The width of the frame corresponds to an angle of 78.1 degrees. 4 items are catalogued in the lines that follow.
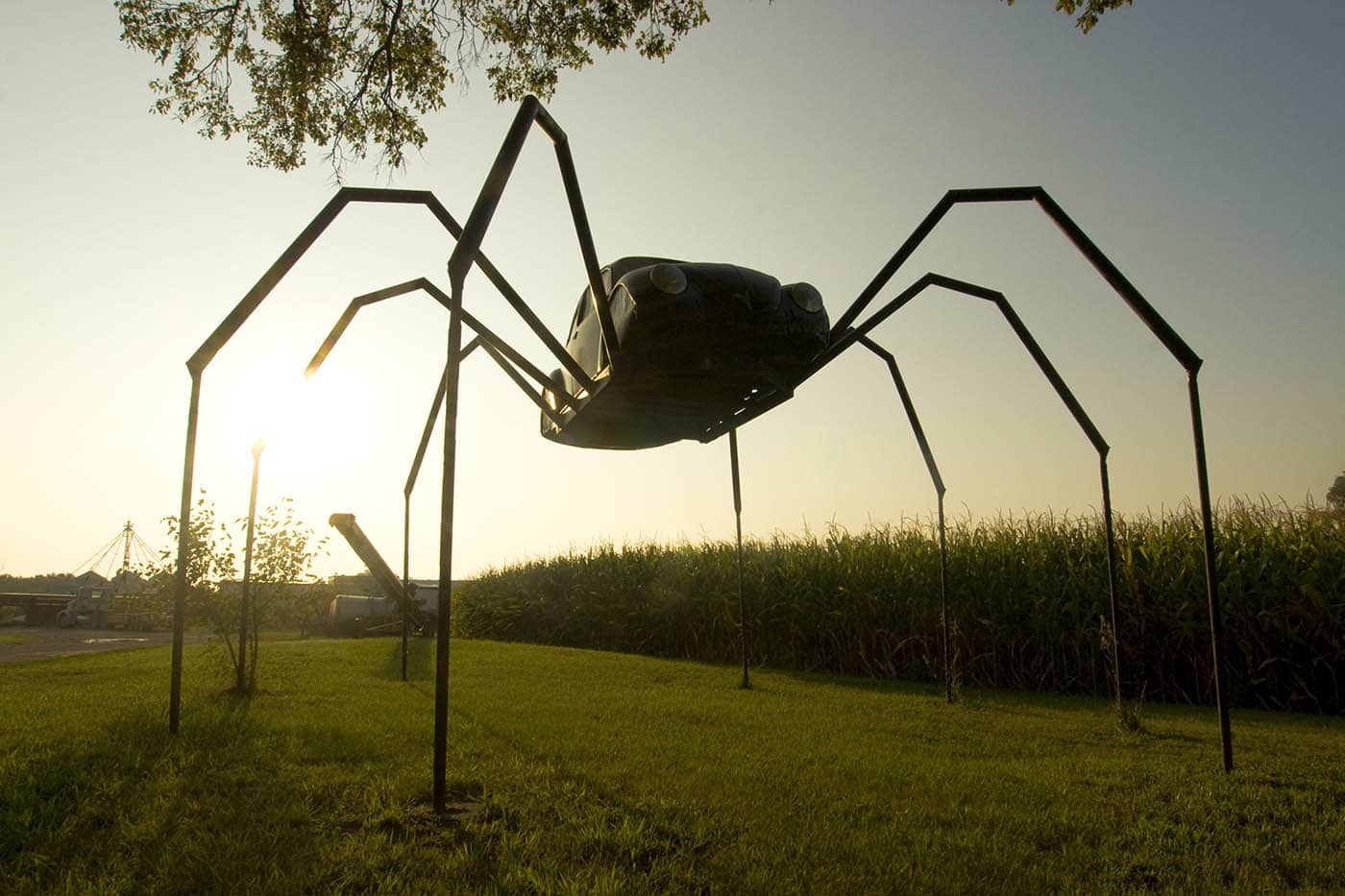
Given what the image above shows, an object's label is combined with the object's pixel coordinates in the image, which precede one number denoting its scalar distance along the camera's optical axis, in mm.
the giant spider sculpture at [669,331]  4332
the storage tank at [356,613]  27078
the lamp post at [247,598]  7605
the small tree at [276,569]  10508
